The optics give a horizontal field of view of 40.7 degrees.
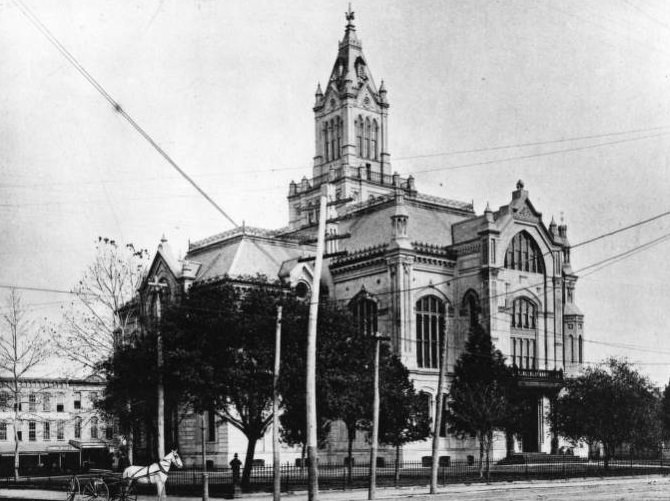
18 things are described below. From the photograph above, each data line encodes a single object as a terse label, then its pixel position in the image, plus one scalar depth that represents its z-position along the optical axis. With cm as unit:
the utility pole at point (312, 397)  2494
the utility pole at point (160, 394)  3178
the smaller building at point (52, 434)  7269
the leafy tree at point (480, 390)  5044
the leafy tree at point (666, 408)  8949
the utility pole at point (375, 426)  3148
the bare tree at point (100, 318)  4784
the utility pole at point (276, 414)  2841
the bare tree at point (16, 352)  5309
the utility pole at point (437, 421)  3400
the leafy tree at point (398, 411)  4350
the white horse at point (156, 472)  2597
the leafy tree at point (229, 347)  3650
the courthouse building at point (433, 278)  6203
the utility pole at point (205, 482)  2831
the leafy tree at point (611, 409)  5628
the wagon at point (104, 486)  2545
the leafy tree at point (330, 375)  3638
